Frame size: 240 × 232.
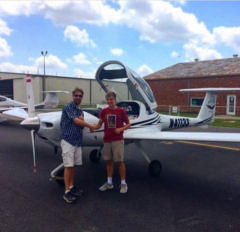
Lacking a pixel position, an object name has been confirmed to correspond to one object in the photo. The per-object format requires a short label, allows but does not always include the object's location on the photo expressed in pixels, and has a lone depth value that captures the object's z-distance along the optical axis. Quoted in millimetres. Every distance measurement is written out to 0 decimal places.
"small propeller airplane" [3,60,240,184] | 4711
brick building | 24375
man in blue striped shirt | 4156
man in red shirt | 4535
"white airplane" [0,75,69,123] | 19641
